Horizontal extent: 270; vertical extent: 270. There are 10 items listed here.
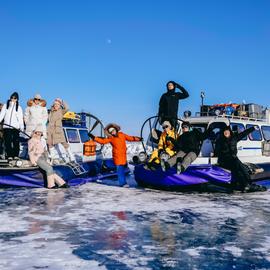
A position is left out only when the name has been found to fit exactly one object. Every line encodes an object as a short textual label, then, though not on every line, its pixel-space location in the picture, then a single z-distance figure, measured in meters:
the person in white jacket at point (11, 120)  9.52
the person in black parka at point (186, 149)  9.16
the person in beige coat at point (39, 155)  9.28
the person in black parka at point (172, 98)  10.05
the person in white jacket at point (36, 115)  9.93
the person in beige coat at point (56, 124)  10.21
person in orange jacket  10.11
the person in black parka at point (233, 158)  9.24
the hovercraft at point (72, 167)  9.41
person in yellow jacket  9.70
